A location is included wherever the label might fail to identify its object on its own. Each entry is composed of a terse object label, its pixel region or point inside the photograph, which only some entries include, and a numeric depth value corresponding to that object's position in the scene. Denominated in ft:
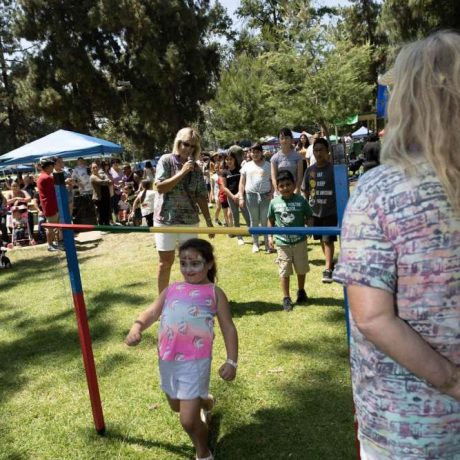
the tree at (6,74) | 101.35
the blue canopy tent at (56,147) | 39.24
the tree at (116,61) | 88.79
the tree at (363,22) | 117.29
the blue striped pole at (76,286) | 8.72
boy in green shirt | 15.39
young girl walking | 7.65
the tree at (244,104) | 95.40
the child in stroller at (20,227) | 34.20
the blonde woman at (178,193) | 13.37
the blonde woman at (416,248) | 3.51
